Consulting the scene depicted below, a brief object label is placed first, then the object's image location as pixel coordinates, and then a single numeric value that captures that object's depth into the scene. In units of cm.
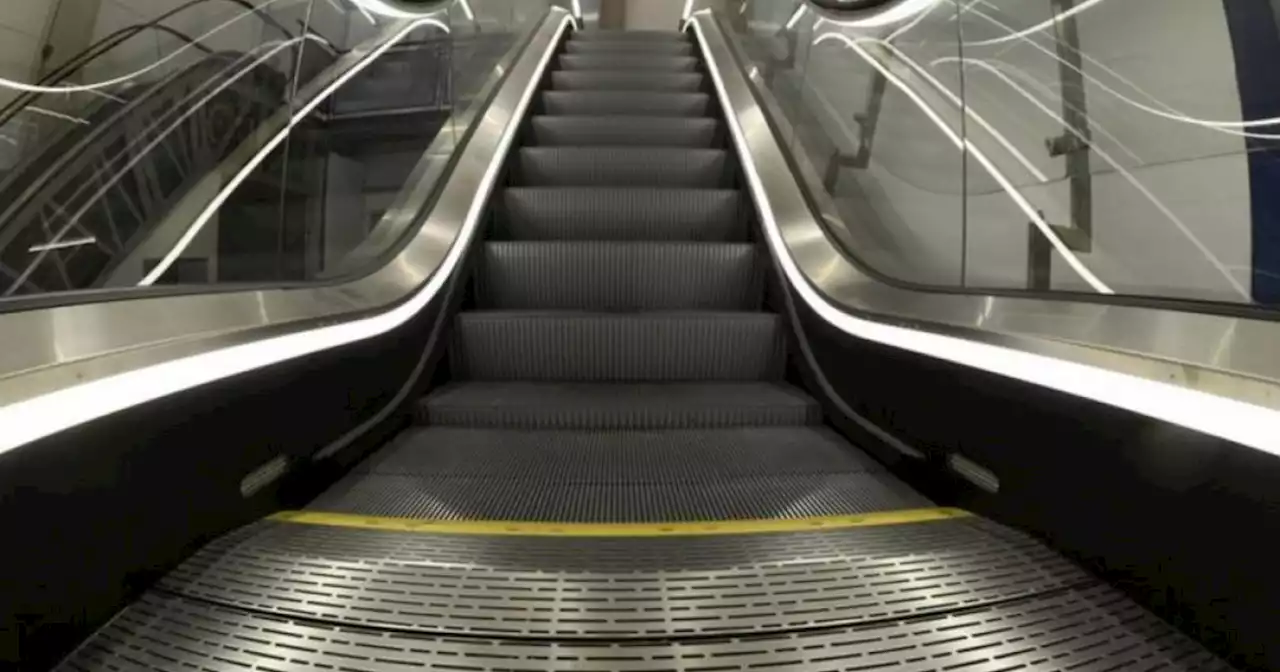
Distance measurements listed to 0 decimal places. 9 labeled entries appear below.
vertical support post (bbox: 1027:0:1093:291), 258
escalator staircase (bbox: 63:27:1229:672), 145
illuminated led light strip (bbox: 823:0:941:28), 396
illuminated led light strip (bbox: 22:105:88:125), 266
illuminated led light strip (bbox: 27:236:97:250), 262
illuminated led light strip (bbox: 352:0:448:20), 436
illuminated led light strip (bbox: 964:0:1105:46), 316
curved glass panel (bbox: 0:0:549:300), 264
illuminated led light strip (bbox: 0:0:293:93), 262
